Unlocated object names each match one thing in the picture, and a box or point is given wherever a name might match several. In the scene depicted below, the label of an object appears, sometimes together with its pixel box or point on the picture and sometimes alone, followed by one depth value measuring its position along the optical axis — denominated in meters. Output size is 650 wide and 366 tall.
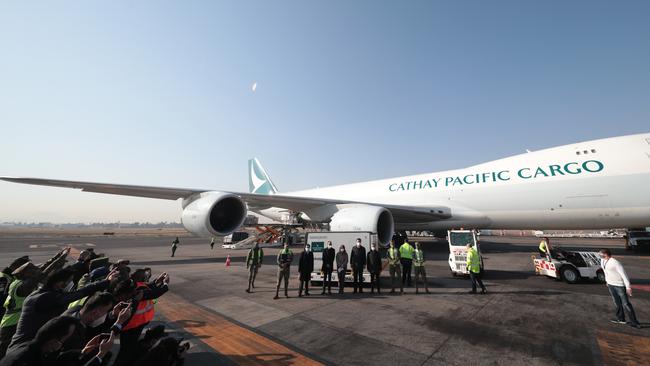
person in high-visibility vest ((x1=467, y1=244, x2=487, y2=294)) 7.29
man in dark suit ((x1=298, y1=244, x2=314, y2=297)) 7.64
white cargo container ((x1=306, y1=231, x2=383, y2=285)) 8.86
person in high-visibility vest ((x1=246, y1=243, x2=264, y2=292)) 7.90
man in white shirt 5.16
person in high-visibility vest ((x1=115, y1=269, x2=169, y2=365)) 3.57
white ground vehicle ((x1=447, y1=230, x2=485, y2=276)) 9.77
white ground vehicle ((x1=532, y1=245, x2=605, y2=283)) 8.66
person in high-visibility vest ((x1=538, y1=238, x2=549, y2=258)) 9.96
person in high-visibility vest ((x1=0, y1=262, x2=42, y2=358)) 3.40
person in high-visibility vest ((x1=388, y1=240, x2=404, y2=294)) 7.95
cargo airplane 10.71
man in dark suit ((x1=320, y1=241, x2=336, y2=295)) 7.78
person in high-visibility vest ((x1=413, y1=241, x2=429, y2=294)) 7.65
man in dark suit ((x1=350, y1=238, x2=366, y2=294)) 7.94
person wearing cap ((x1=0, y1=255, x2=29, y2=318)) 4.27
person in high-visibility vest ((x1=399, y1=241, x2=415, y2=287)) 8.63
